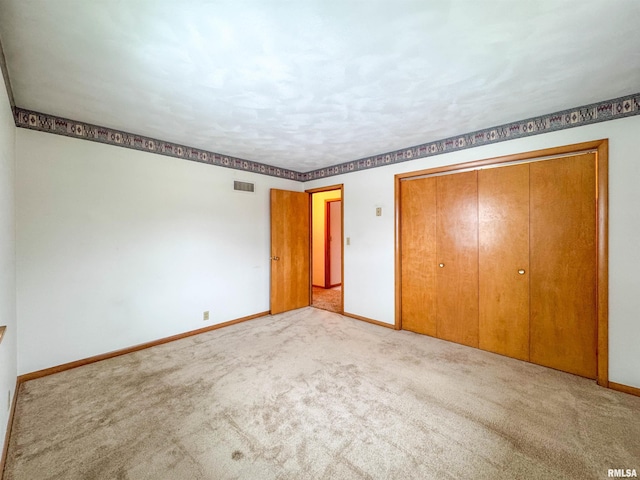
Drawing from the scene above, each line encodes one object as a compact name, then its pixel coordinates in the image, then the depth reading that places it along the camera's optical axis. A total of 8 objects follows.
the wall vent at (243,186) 3.95
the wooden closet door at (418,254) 3.39
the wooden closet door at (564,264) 2.40
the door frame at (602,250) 2.26
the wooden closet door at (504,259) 2.73
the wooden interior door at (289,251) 4.35
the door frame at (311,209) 4.32
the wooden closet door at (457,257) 3.05
